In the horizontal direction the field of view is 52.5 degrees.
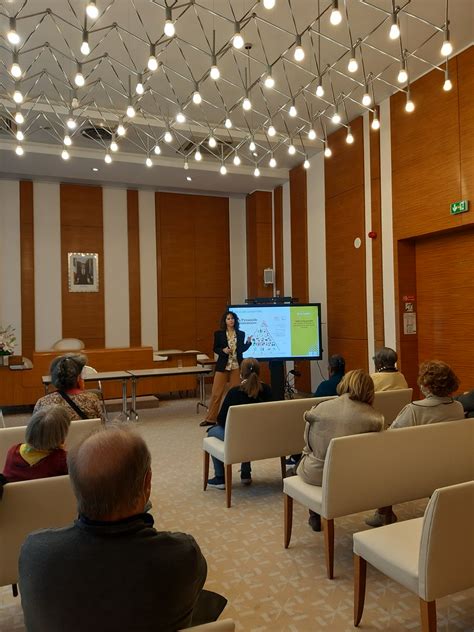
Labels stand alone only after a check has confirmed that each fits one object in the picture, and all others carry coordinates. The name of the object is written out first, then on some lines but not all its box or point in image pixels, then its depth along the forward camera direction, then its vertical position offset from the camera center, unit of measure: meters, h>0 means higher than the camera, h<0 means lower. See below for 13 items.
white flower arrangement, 6.94 -0.20
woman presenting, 6.28 -0.47
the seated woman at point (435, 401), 2.89 -0.50
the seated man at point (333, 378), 4.22 -0.50
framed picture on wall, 9.11 +1.07
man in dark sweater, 1.08 -0.54
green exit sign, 5.09 +1.20
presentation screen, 7.23 -0.09
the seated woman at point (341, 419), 2.76 -0.57
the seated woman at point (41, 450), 2.31 -0.60
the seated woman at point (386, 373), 4.09 -0.46
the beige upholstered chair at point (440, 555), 1.79 -0.92
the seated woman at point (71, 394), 3.34 -0.47
